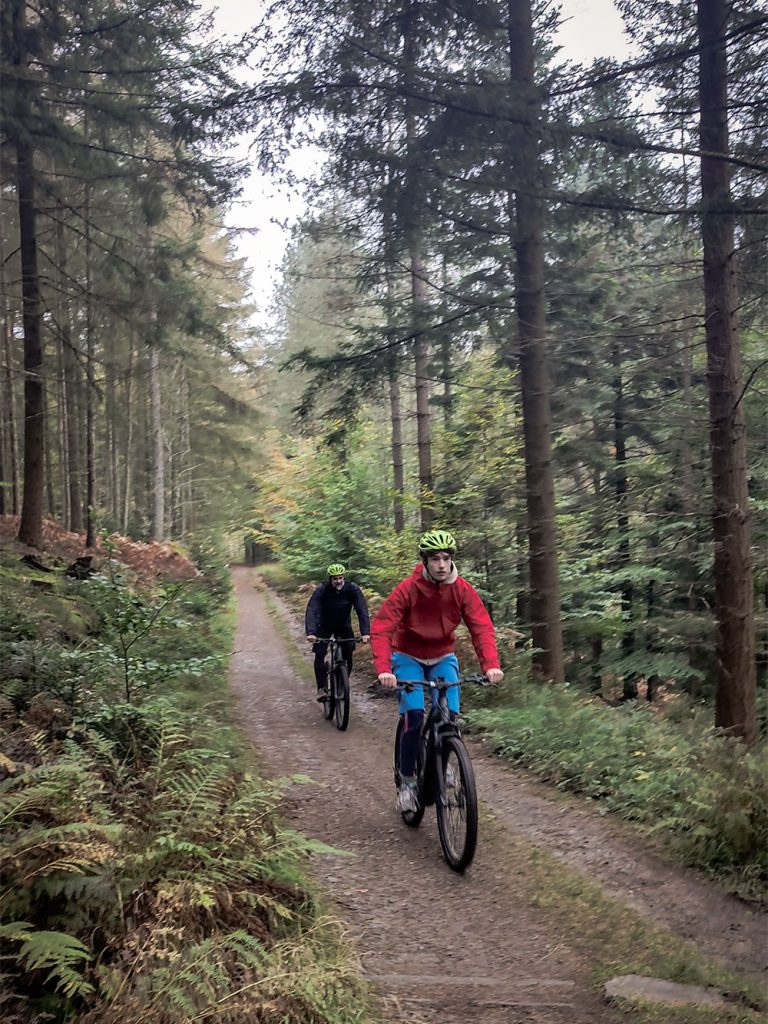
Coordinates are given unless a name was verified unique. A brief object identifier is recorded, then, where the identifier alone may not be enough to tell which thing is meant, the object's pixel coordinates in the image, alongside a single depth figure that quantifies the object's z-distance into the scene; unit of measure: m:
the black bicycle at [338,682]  9.27
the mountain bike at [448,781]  4.71
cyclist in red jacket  5.32
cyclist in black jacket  9.47
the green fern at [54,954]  2.46
